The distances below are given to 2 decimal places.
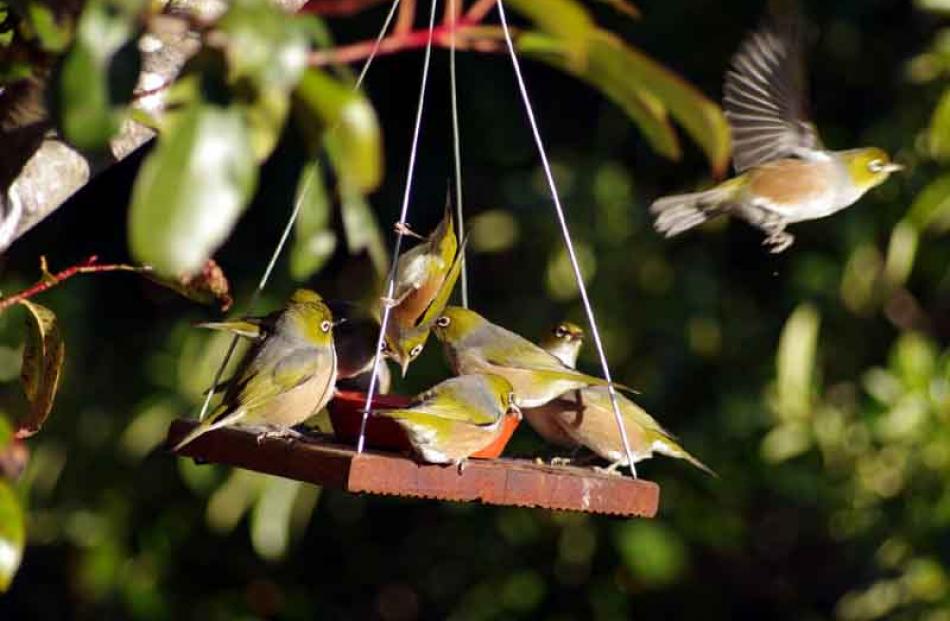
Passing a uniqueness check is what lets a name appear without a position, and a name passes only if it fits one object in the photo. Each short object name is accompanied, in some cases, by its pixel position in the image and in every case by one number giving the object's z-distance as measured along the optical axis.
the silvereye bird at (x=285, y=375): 6.04
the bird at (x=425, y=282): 6.68
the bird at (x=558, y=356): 7.58
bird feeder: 5.23
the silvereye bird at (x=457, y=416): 5.54
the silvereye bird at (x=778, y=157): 7.95
